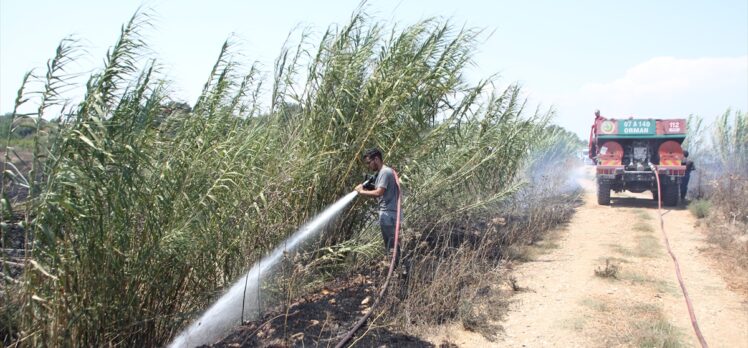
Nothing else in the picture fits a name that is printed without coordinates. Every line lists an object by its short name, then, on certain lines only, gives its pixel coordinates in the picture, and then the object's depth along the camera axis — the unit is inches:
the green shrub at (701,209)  550.6
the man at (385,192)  249.0
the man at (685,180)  685.9
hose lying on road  196.1
